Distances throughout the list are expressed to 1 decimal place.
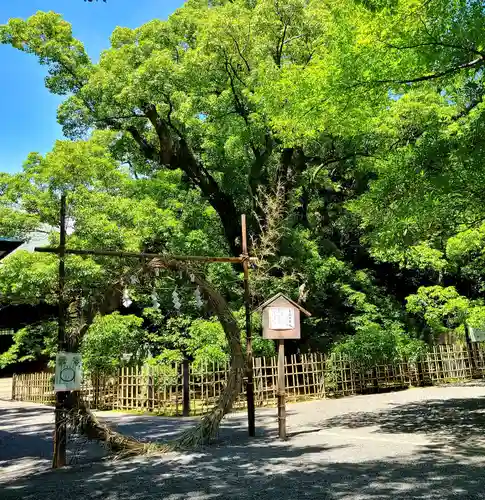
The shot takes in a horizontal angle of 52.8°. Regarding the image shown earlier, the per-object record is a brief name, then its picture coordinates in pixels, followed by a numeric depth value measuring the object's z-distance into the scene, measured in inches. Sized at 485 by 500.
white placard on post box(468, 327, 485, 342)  691.9
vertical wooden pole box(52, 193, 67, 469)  278.2
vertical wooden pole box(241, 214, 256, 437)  365.1
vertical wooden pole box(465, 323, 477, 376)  773.9
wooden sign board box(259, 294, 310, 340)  358.0
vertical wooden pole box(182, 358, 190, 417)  535.8
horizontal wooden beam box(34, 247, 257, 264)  294.2
